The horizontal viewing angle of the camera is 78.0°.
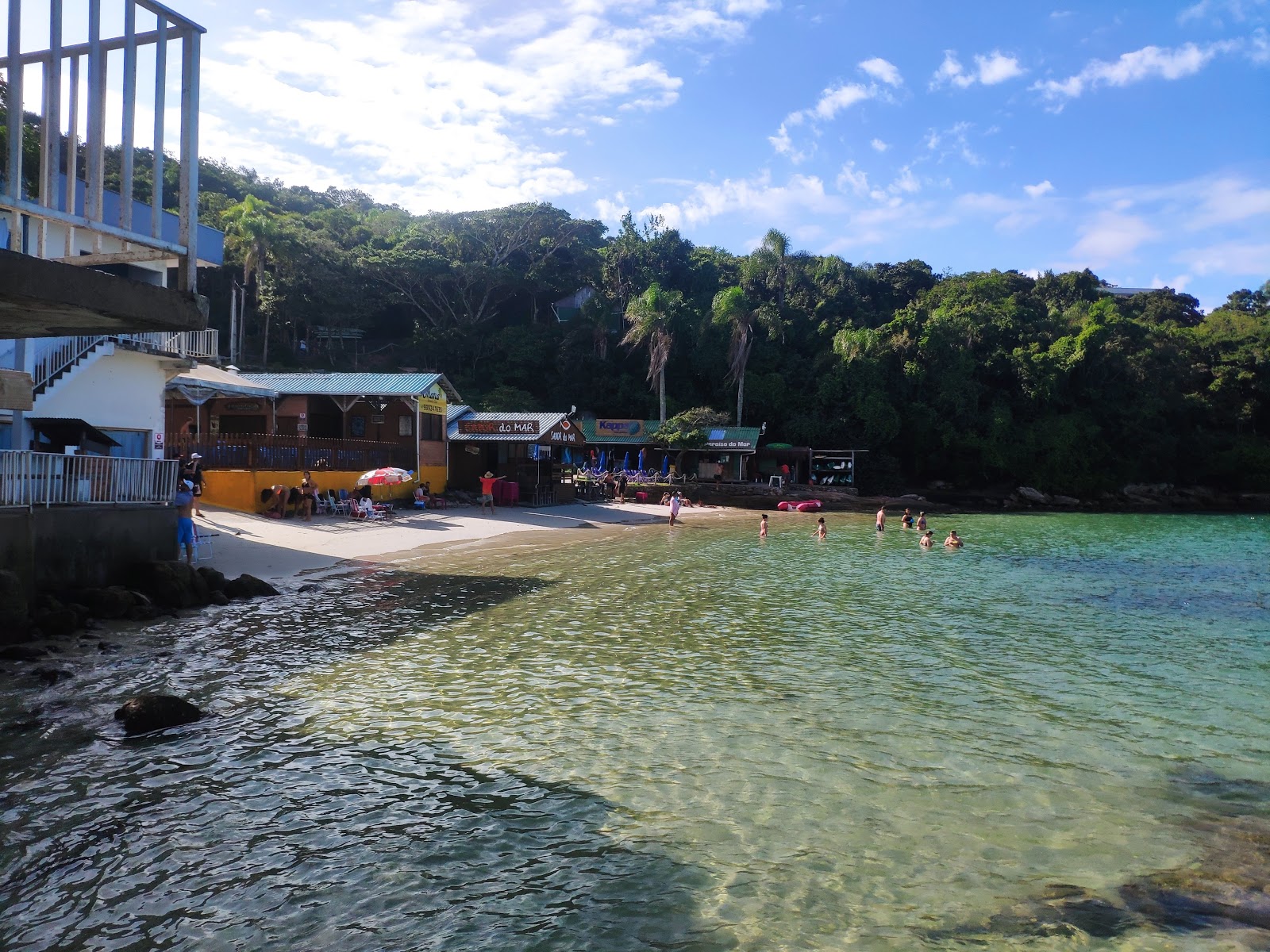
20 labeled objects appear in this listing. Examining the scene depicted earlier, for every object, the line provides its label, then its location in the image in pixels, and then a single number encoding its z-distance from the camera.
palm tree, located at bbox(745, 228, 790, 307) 58.12
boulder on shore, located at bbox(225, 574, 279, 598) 14.59
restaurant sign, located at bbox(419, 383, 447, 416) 31.67
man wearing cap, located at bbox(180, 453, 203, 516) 20.92
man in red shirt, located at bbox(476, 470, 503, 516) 32.08
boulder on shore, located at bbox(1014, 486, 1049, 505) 51.47
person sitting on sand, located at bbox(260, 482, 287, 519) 24.41
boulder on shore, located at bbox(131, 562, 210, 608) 13.38
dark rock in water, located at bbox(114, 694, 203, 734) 7.72
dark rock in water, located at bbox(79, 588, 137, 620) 12.43
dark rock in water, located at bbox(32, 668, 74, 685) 9.09
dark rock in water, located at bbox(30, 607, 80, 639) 11.15
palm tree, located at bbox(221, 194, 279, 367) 50.50
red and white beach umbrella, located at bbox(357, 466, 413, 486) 26.08
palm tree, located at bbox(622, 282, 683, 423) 50.53
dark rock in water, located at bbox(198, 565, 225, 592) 14.51
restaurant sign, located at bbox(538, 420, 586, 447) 34.22
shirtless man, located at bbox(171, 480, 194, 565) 15.71
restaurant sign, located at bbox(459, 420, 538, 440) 33.31
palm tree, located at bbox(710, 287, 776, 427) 50.84
